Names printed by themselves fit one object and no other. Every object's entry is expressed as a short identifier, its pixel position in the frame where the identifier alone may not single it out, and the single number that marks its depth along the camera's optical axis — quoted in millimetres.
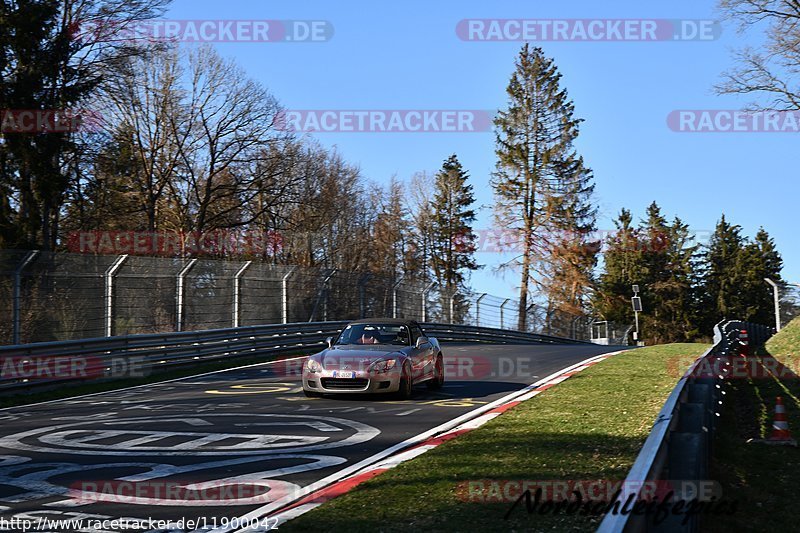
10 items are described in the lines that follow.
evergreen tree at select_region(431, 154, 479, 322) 73750
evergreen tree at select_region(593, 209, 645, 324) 82938
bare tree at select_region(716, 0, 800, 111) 28719
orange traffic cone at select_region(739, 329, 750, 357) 26350
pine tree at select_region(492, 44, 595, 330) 53844
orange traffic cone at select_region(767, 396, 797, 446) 10852
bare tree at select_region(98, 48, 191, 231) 38594
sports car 12672
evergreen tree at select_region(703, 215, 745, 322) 89750
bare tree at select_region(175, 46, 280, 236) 40656
